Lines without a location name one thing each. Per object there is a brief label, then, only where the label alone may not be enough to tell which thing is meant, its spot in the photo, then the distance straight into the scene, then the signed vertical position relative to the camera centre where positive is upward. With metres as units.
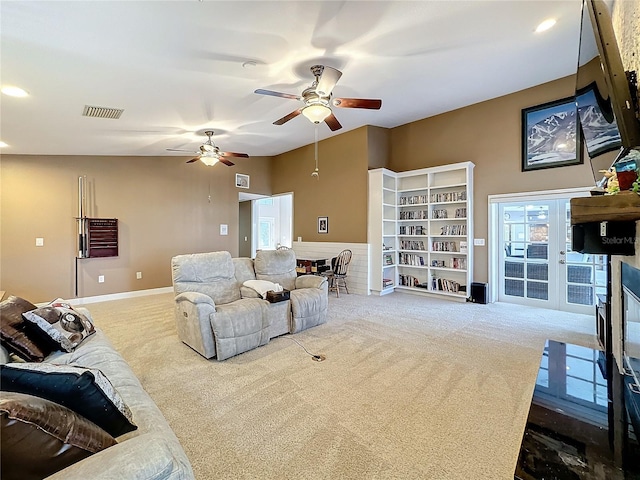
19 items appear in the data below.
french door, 4.50 -0.43
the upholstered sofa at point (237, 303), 2.92 -0.73
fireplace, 1.48 -0.64
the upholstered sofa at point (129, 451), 0.83 -0.68
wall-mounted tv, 1.31 +0.73
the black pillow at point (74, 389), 1.03 -0.55
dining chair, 5.96 -0.68
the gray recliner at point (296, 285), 3.65 -0.67
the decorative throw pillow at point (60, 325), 1.97 -0.63
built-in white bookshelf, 5.47 +0.13
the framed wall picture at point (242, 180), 7.44 +1.46
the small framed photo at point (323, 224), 6.97 +0.30
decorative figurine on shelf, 1.60 +0.31
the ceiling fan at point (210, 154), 4.98 +1.43
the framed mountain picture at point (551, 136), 4.48 +1.57
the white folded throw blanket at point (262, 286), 3.51 -0.59
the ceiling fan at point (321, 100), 3.10 +1.52
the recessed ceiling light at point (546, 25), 3.10 +2.28
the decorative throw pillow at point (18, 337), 1.78 -0.61
